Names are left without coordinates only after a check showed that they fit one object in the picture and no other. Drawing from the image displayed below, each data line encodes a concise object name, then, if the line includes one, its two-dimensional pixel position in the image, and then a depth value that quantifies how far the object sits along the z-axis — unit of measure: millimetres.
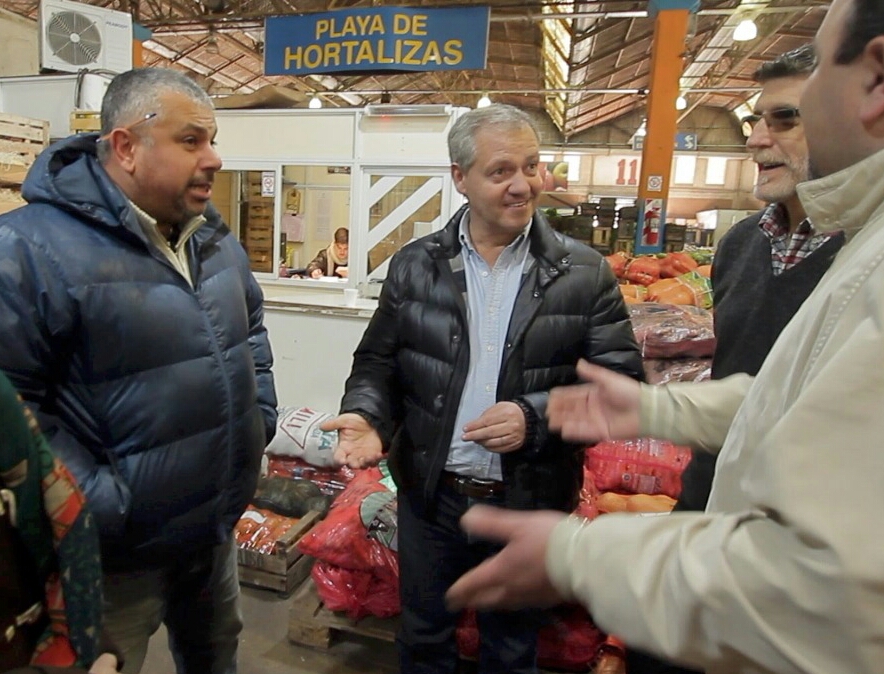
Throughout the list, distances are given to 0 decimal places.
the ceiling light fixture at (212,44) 9574
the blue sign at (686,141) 13966
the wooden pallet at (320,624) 2291
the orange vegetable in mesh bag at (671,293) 3748
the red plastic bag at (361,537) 2211
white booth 3951
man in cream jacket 505
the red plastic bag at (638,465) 2551
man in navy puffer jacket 1267
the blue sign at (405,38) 5469
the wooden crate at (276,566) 2686
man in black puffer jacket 1638
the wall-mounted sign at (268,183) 5508
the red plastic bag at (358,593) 2256
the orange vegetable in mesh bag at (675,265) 4441
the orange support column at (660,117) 6219
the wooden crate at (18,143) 3923
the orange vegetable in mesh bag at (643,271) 4297
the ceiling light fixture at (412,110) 4664
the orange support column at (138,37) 7243
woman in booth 7008
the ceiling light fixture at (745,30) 6820
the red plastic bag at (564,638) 2059
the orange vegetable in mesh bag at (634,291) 3906
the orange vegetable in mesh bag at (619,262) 4574
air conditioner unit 4906
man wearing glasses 1389
